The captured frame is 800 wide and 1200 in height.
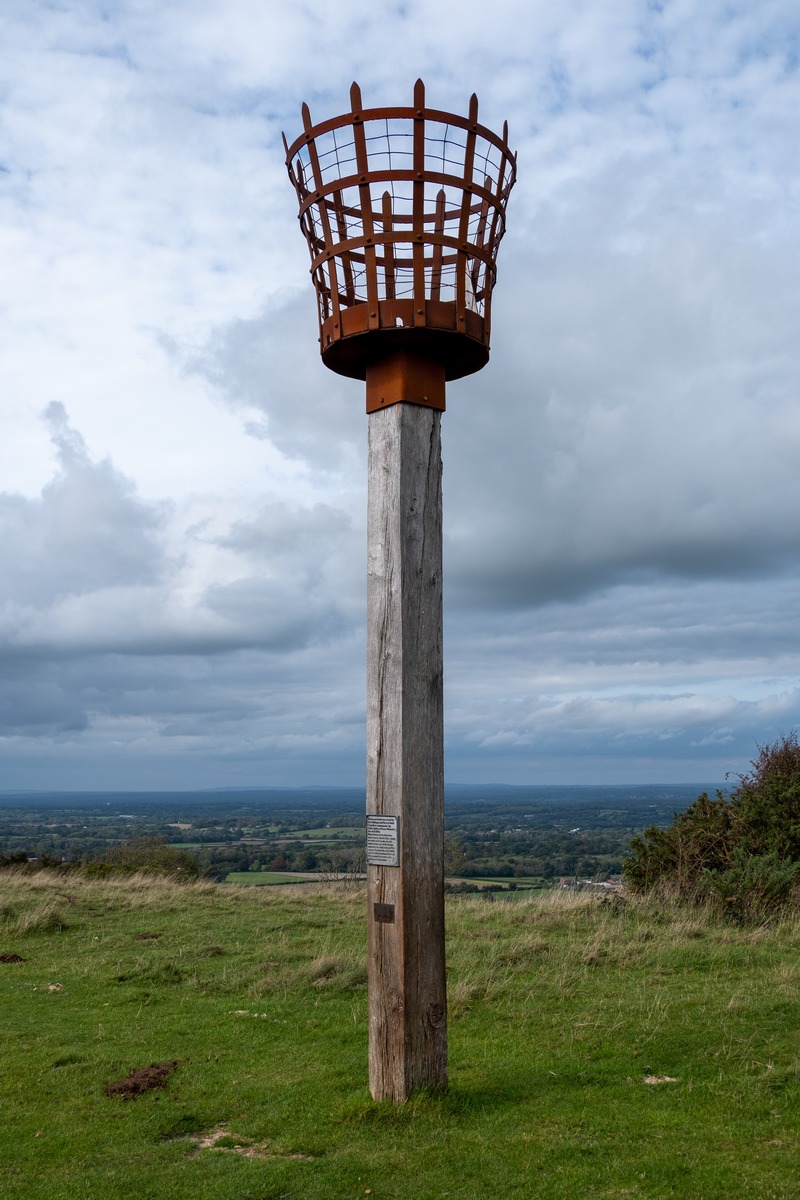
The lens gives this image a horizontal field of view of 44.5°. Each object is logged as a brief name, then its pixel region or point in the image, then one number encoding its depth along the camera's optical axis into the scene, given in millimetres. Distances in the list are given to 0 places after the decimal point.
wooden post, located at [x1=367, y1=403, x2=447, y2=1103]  6375
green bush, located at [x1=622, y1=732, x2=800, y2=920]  13984
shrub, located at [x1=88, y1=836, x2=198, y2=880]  22609
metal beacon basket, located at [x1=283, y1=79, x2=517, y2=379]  6555
